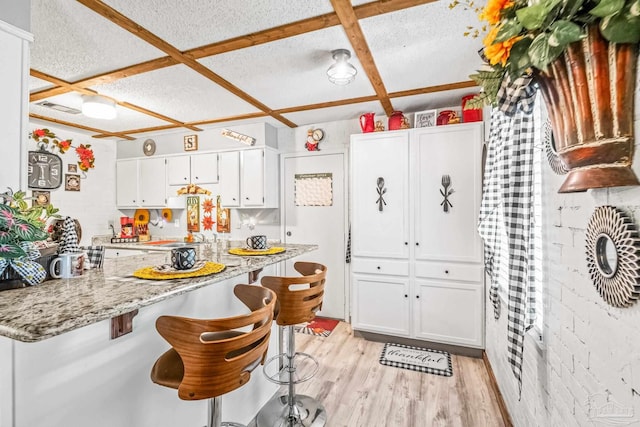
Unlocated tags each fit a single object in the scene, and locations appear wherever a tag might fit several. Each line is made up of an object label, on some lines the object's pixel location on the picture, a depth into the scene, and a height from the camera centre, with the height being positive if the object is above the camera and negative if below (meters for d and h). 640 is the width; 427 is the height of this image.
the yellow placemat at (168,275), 1.22 -0.25
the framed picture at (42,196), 3.61 +0.24
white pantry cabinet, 2.76 -0.20
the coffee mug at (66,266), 1.15 -0.20
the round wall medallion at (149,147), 4.34 +1.00
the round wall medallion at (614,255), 0.70 -0.10
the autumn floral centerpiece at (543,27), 0.61 +0.45
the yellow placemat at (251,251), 1.95 -0.24
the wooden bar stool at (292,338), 1.73 -0.80
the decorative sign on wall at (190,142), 4.08 +1.00
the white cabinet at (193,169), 3.95 +0.63
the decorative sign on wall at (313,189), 3.73 +0.33
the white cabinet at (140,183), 4.23 +0.47
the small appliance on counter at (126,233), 3.99 -0.24
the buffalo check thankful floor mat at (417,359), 2.54 -1.31
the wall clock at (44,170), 3.59 +0.56
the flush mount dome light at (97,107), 2.71 +0.99
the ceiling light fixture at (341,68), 2.02 +1.02
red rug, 3.30 -1.30
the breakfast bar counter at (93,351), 0.82 -0.47
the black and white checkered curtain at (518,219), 1.34 -0.02
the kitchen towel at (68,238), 1.23 -0.10
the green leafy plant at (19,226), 0.92 -0.03
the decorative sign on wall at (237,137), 2.96 +0.80
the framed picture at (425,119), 2.94 +0.97
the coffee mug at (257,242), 2.04 -0.19
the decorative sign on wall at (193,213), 4.25 +0.03
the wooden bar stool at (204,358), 0.99 -0.49
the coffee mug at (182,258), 1.33 -0.20
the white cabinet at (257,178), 3.69 +0.47
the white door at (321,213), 3.68 +0.03
